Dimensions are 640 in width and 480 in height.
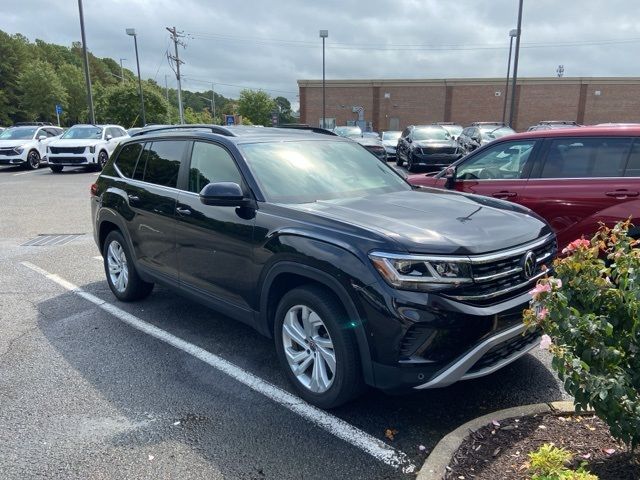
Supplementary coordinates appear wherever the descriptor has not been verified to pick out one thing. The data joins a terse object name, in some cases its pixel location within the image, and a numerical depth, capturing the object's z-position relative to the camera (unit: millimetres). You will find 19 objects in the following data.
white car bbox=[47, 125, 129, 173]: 19469
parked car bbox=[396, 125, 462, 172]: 17500
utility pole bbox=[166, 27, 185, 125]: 46481
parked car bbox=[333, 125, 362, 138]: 24467
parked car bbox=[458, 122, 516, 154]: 18562
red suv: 5000
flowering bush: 2141
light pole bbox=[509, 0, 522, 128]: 20531
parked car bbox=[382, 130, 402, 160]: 24781
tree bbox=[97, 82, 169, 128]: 53344
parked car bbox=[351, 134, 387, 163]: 16625
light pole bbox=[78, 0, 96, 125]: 24500
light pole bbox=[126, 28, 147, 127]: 36344
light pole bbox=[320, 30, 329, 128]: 37188
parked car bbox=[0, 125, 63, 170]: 20406
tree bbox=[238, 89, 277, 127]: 94812
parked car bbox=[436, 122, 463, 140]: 25850
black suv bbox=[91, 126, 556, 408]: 2893
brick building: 50875
